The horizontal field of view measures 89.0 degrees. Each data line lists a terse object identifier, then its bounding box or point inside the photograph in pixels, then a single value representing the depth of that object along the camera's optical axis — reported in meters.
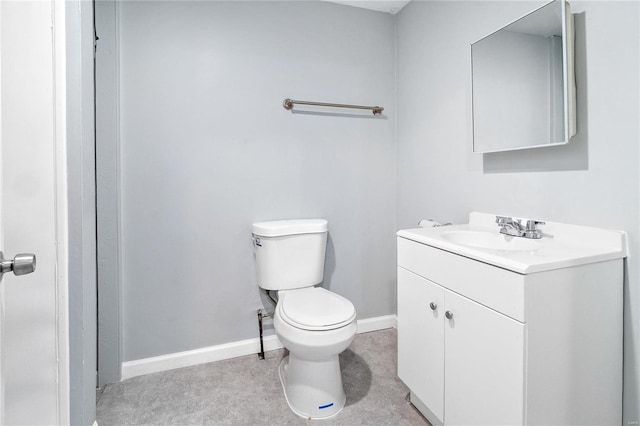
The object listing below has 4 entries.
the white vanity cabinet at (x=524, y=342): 0.92
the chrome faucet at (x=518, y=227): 1.28
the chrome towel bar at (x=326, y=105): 1.91
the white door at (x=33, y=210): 0.64
